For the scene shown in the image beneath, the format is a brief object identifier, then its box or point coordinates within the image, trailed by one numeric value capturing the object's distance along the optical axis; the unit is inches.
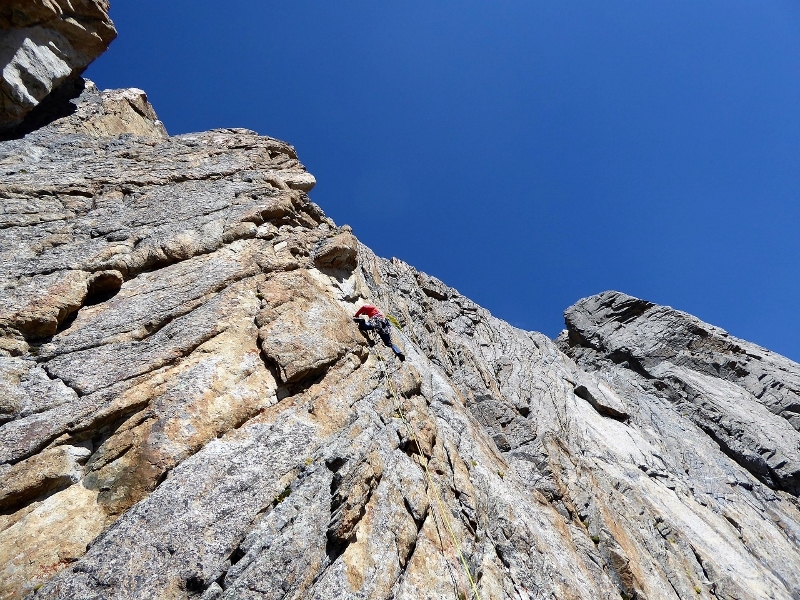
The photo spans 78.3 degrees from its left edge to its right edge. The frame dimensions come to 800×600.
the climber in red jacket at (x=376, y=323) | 691.4
